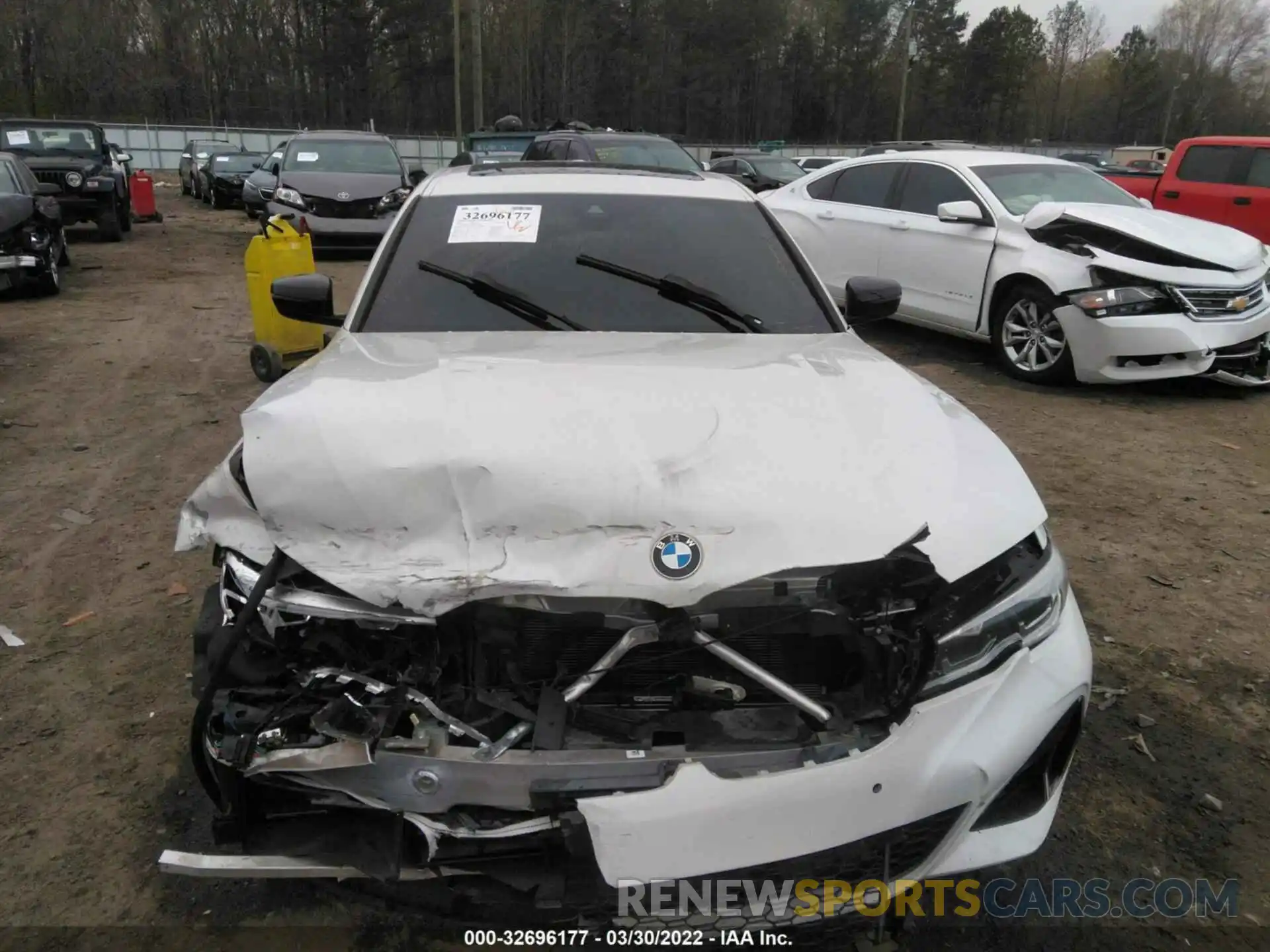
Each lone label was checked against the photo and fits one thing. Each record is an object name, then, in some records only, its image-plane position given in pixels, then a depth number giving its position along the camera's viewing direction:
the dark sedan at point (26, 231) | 9.64
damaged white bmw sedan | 1.81
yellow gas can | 7.24
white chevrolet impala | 6.64
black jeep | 14.16
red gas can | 18.94
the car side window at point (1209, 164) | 11.16
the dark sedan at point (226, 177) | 21.70
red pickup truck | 10.81
